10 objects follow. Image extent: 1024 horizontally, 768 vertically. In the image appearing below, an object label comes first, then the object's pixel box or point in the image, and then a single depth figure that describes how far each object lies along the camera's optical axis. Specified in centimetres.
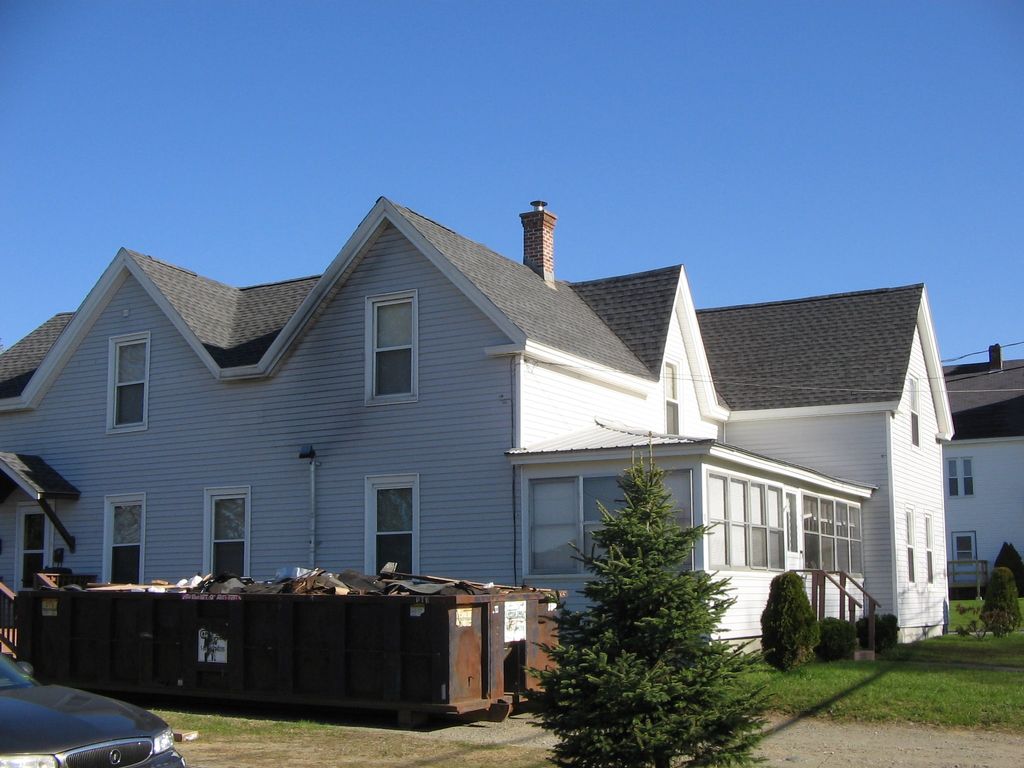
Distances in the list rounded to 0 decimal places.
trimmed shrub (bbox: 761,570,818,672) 1747
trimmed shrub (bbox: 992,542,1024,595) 4306
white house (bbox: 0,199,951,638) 1856
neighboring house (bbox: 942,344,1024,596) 4534
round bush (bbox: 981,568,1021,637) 2403
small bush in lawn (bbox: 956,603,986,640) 2500
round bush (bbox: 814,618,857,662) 1872
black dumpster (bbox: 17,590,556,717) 1320
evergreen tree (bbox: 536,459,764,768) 948
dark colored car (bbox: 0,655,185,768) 782
